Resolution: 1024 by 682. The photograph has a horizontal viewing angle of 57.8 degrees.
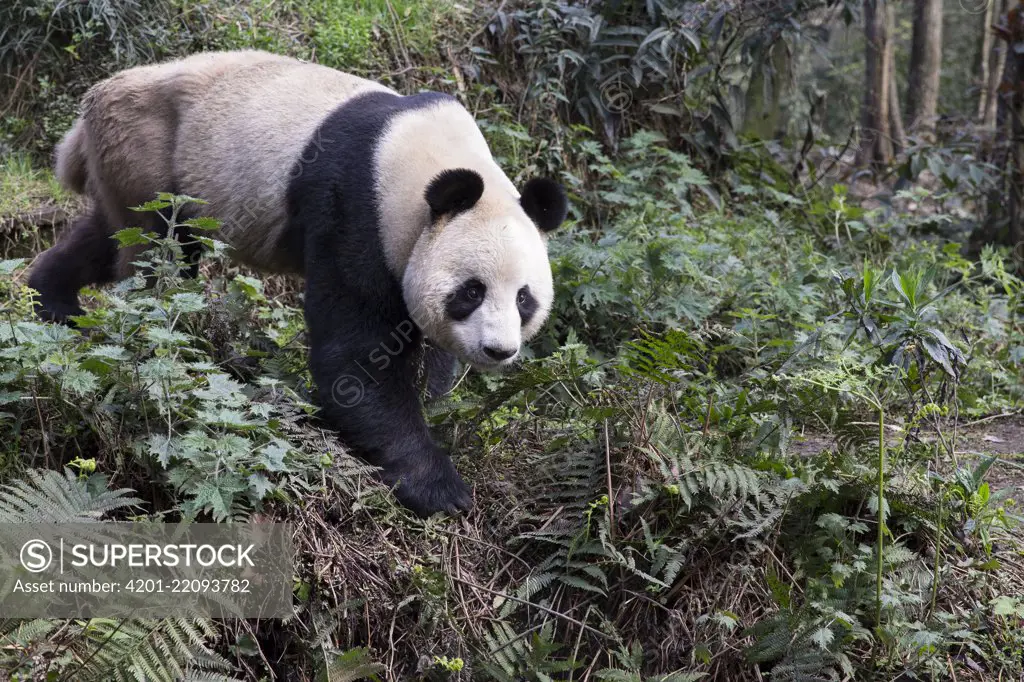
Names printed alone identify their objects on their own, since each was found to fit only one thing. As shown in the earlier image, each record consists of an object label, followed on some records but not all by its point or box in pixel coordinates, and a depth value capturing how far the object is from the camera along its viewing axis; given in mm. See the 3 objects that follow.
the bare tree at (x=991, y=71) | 12136
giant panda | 4332
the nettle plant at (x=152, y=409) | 3756
